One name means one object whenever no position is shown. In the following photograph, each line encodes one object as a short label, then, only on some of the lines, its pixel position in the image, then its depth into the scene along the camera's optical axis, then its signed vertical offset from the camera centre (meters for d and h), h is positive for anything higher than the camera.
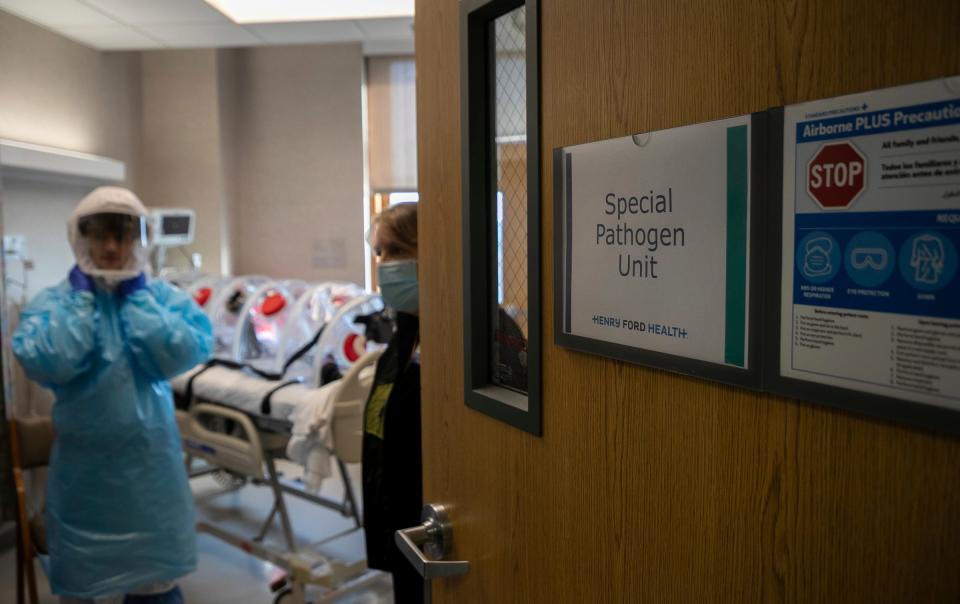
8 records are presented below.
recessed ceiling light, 3.75 +1.32
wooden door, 0.49 -0.19
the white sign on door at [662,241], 0.59 +0.00
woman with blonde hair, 1.85 -0.57
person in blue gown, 2.21 -0.61
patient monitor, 4.63 +0.17
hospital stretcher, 2.65 -0.78
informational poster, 0.45 +0.00
